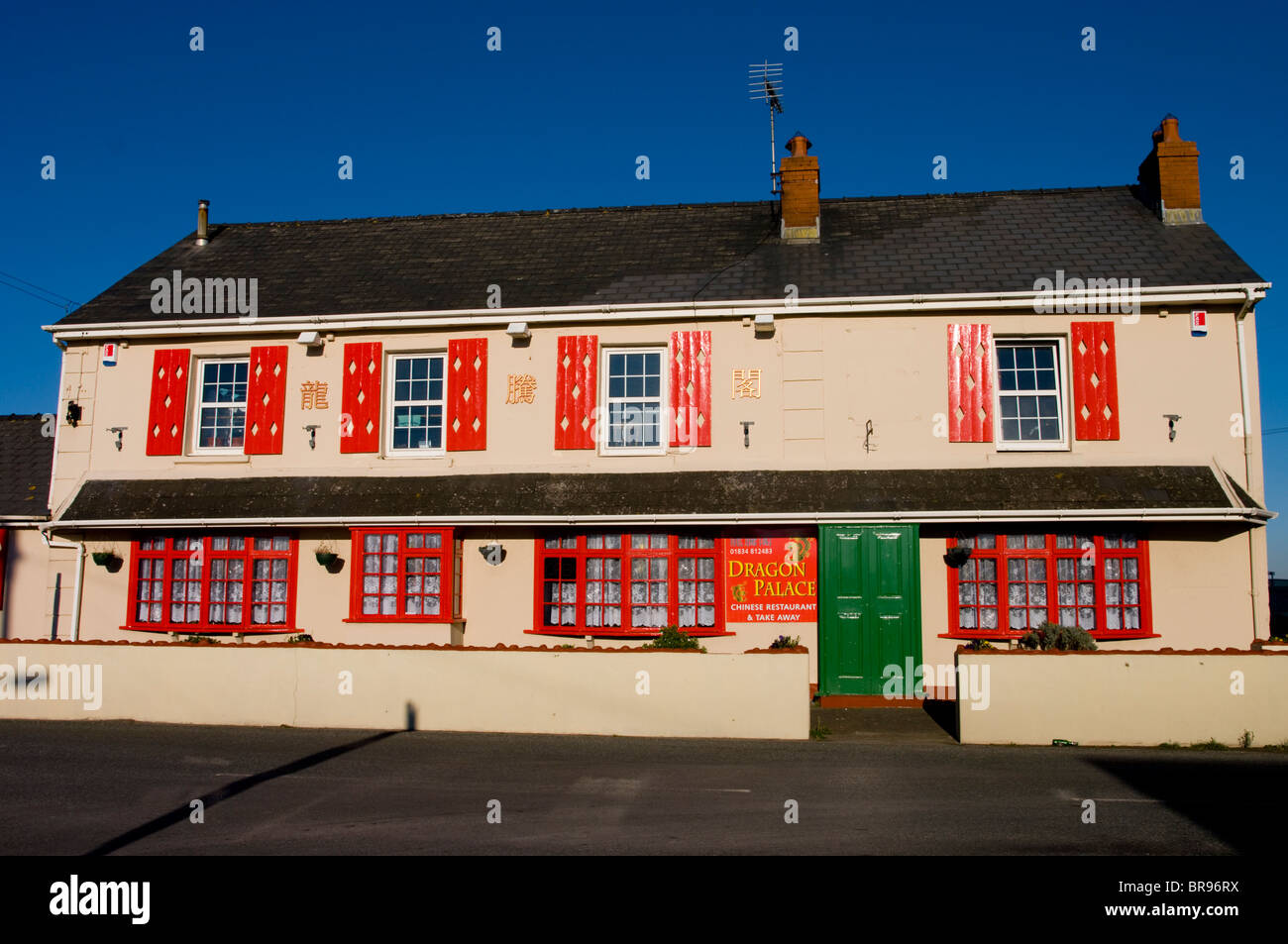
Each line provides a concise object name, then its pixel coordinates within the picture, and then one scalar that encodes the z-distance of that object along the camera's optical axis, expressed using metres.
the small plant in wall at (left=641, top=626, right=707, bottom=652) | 12.95
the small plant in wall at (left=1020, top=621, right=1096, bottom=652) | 12.44
